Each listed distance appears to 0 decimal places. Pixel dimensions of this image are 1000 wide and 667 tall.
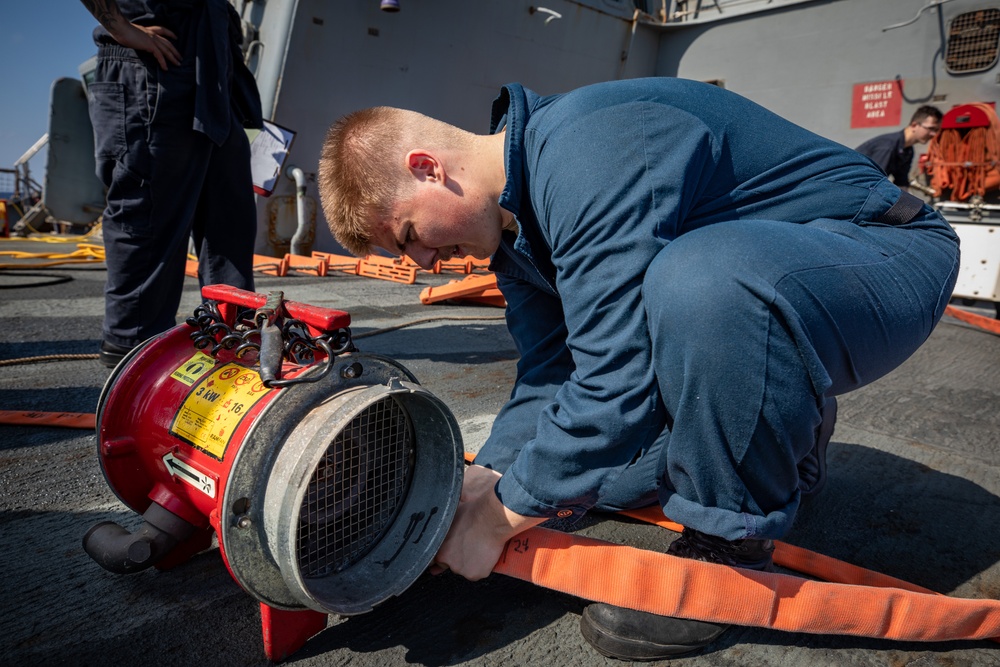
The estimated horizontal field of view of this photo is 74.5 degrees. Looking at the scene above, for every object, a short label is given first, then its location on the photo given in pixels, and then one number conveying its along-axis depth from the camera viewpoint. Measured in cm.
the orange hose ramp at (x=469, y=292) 474
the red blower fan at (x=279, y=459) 113
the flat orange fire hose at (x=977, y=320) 476
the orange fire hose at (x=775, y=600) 128
